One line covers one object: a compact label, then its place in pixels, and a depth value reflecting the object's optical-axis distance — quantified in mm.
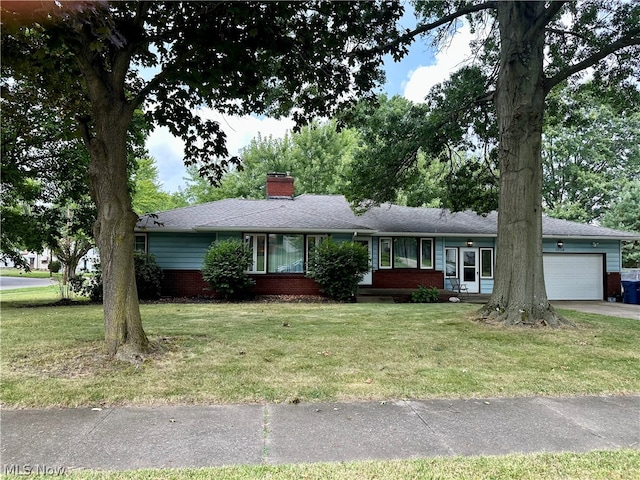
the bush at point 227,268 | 13492
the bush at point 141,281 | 14008
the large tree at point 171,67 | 5609
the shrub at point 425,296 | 14766
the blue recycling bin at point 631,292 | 15977
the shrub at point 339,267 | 13867
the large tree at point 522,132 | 9157
